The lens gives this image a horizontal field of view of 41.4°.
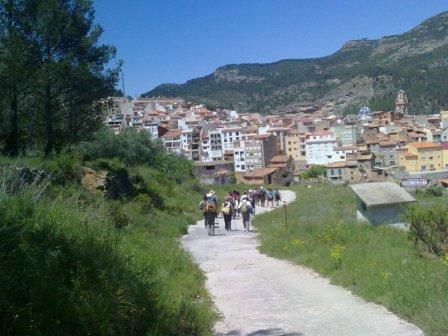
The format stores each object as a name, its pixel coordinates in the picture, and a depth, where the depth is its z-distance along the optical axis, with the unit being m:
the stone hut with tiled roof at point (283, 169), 84.50
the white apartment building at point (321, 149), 125.00
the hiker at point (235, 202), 24.14
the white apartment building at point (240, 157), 114.38
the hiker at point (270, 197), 32.53
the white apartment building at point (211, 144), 123.71
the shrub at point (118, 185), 18.27
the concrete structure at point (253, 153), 112.62
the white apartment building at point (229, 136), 127.81
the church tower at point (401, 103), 188.57
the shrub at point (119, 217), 11.82
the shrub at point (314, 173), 99.94
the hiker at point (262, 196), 32.75
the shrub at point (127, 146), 31.79
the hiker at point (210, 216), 17.48
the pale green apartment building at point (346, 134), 141.12
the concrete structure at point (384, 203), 13.14
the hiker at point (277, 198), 33.08
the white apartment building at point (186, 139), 126.44
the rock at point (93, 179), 16.88
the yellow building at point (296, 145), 134.88
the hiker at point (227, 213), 19.39
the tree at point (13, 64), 16.78
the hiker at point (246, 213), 19.02
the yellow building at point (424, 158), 96.19
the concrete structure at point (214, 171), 81.50
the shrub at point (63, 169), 14.43
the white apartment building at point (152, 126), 131.62
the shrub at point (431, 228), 9.18
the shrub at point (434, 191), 32.44
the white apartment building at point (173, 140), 123.06
